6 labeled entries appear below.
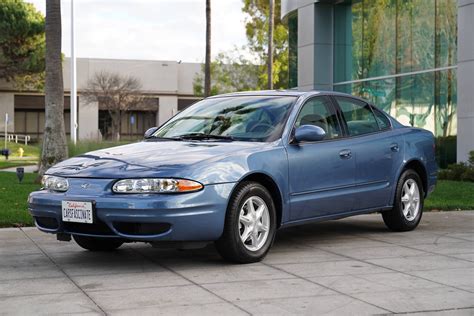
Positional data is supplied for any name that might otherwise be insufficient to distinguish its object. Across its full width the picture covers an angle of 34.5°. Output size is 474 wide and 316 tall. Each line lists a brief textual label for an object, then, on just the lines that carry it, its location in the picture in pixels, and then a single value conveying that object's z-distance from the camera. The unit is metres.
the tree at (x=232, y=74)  49.62
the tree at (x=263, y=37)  43.06
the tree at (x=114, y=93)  58.78
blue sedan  6.15
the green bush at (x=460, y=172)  16.77
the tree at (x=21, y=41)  53.12
